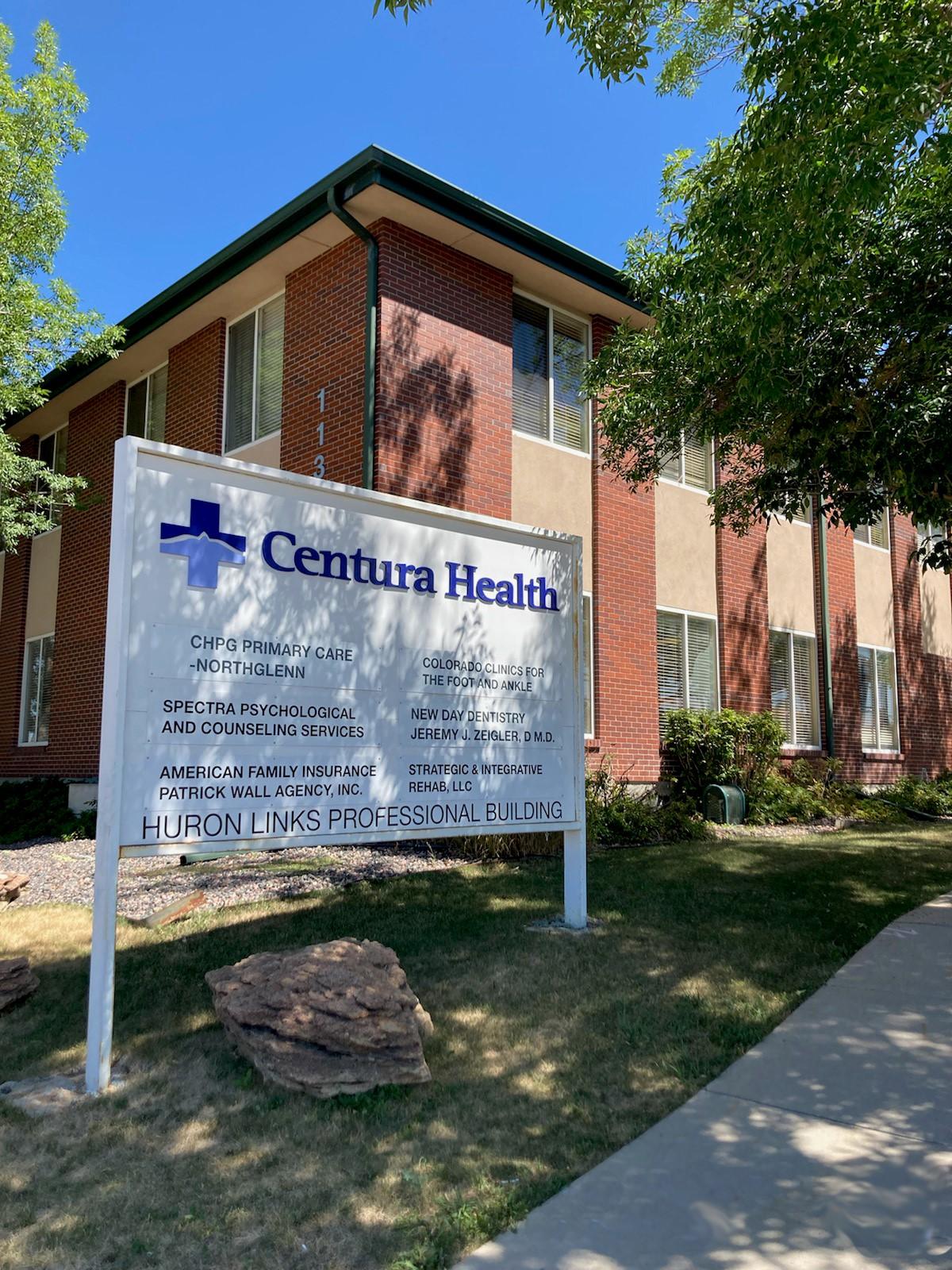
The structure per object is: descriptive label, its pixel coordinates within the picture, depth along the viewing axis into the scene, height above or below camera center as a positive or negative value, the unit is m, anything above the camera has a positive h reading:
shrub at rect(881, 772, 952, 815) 17.00 -0.85
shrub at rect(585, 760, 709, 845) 11.90 -0.91
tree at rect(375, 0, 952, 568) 6.05 +3.60
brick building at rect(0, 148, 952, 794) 11.59 +3.76
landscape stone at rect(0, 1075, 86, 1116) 4.41 -1.59
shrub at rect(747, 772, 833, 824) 14.16 -0.86
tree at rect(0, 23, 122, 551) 13.06 +6.62
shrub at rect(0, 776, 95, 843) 13.43 -1.06
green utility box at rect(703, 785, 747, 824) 13.41 -0.80
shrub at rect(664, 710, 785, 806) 13.98 -0.08
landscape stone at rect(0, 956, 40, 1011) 5.71 -1.39
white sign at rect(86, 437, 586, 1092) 5.03 +0.39
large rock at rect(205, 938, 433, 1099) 4.53 -1.30
